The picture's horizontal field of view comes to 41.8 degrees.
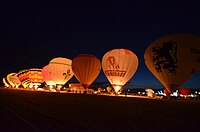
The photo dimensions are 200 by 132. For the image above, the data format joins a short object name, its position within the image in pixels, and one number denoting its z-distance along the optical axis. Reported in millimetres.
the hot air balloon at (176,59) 27281
